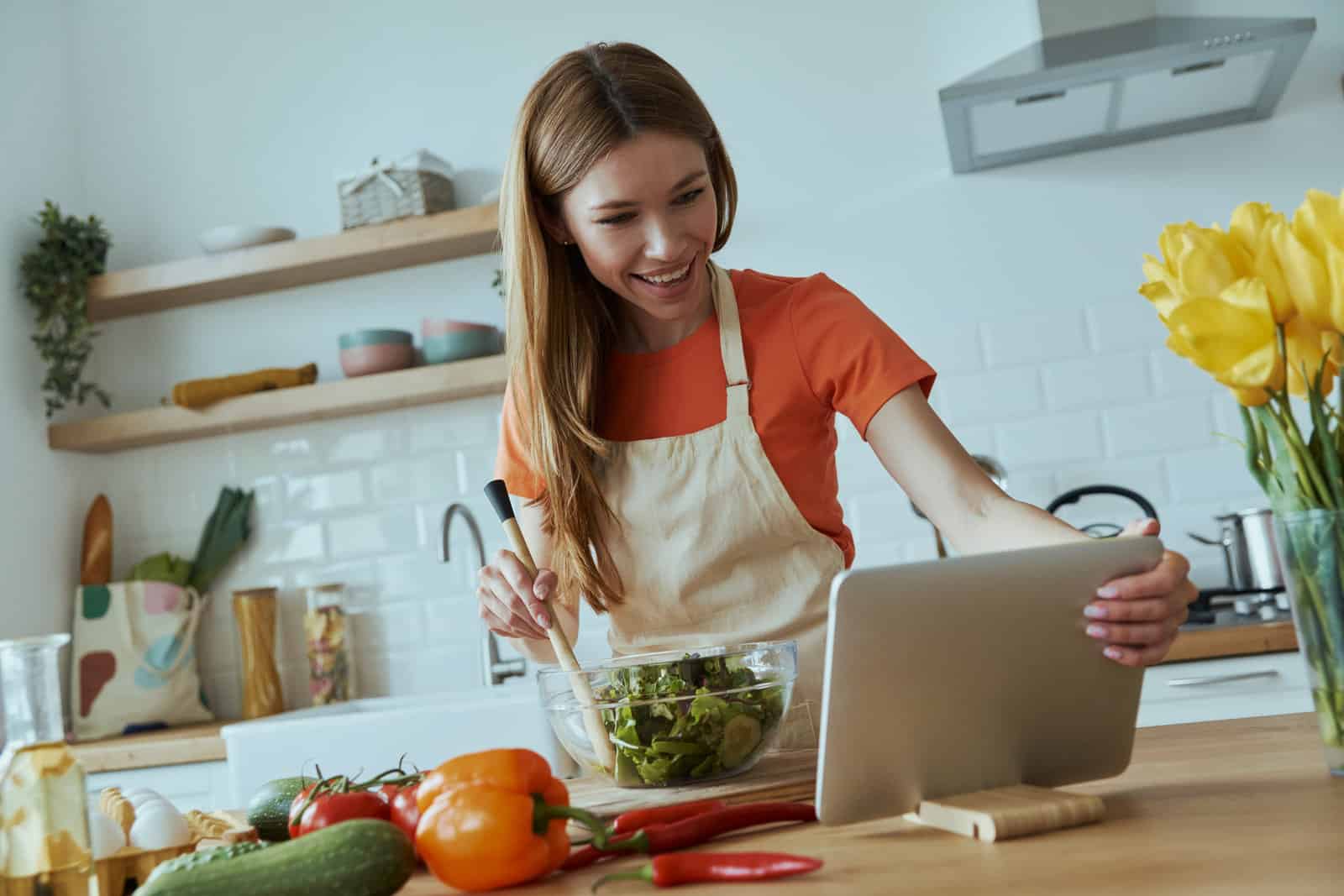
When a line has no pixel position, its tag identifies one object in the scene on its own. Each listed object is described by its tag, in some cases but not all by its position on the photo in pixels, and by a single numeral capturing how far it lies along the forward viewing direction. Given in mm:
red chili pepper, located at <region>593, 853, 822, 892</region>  831
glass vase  872
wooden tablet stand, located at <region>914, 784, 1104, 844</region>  881
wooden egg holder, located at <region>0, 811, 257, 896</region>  867
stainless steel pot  2684
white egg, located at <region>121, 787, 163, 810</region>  1148
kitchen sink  2553
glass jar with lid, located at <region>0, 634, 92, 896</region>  868
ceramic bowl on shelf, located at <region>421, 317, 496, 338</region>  3264
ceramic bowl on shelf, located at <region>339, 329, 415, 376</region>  3281
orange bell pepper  888
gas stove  2545
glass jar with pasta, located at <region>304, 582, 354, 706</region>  3266
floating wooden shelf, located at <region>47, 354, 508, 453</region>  3223
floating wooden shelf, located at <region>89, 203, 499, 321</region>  3252
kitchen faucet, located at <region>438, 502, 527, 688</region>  3158
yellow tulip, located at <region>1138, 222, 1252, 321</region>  875
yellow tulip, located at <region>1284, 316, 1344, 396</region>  882
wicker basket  3289
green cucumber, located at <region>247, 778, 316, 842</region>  1194
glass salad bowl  1138
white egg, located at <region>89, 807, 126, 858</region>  1000
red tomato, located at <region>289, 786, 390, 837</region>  1012
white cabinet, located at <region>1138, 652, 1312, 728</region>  2420
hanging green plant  3414
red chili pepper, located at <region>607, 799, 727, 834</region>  1001
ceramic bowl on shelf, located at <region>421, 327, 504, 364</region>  3258
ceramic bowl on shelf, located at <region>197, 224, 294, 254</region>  3369
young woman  1597
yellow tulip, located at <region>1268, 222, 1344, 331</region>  852
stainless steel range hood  2631
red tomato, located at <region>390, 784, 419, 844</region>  994
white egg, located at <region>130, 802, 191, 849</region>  1046
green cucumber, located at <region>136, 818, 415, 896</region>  823
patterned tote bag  3268
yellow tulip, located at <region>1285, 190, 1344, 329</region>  845
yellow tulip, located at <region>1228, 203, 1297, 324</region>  868
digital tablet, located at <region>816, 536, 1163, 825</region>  888
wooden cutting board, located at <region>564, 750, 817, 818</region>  1105
